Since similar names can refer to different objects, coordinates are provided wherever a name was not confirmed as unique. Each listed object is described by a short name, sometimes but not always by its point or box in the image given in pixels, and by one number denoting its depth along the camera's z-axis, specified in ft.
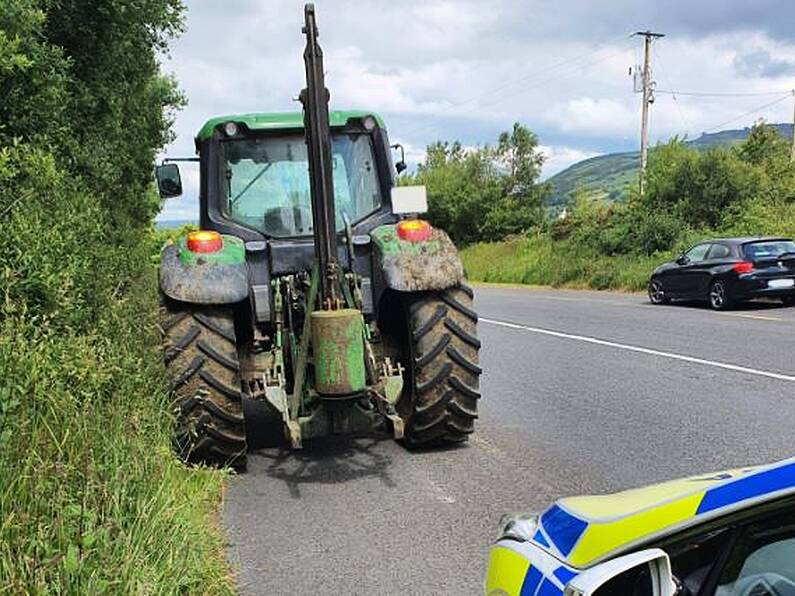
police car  5.91
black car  53.62
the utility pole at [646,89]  135.74
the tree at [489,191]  179.73
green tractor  17.93
